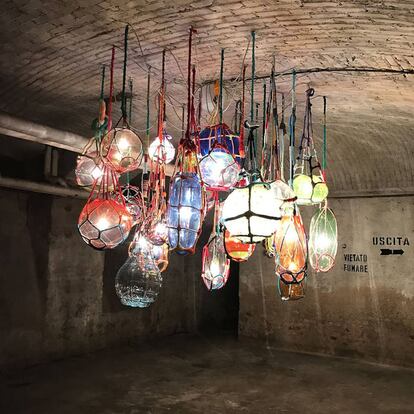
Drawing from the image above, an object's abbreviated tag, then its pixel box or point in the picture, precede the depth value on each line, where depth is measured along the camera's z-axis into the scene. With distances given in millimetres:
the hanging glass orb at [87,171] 3794
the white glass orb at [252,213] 2936
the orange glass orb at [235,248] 3738
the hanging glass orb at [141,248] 4336
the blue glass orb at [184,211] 3207
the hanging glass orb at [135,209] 4512
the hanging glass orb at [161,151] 3911
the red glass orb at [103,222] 3367
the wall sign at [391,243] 7762
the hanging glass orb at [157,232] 4082
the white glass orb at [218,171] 3193
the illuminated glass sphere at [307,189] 4289
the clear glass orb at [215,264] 4414
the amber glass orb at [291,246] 3738
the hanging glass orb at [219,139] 3480
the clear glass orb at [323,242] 4770
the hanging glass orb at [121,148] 3465
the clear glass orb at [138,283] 4164
